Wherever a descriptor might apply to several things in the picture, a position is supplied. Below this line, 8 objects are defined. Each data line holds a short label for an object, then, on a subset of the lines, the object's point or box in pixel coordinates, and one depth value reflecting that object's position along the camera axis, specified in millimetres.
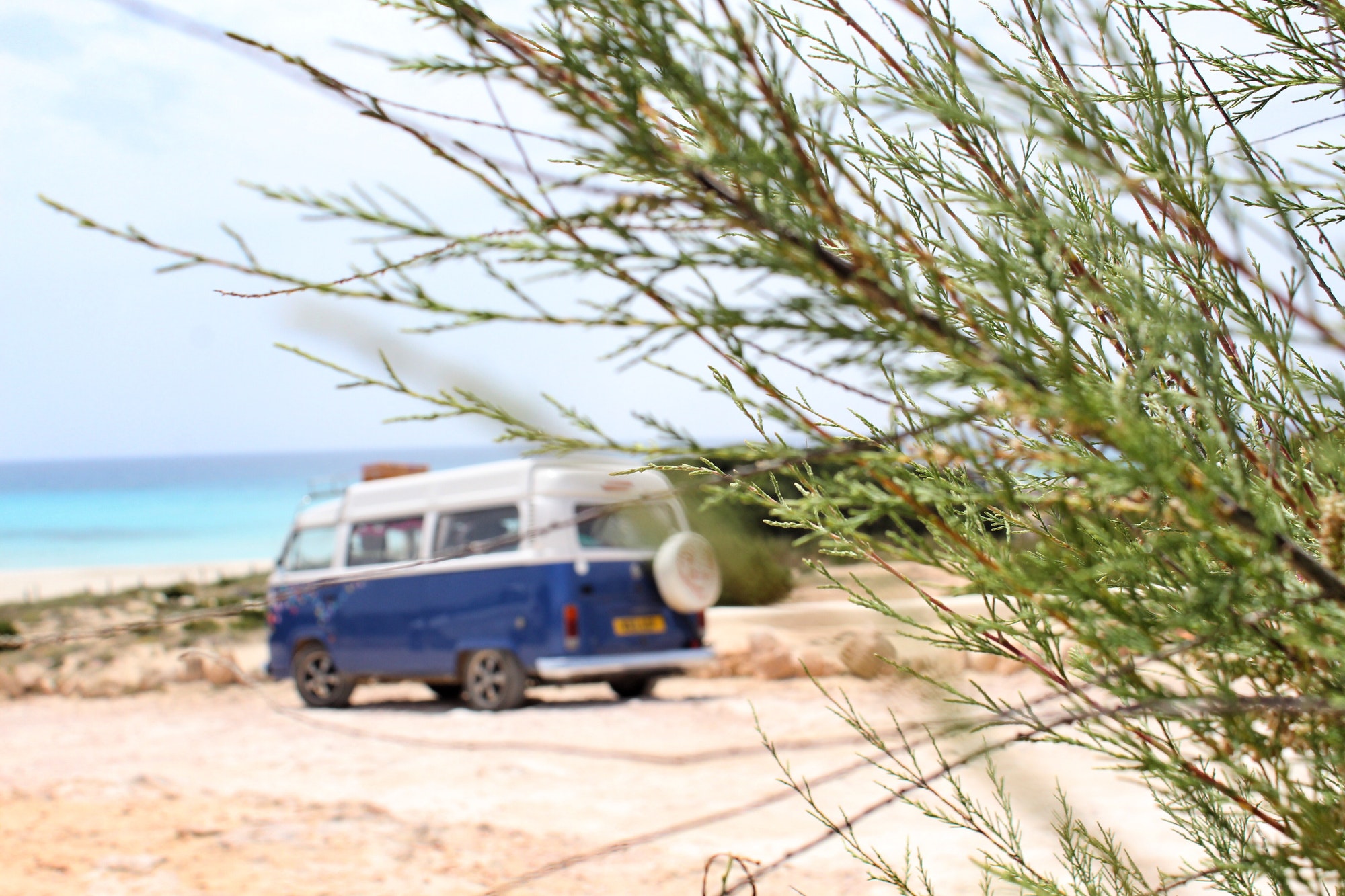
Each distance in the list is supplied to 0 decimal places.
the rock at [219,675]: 12273
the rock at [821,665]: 9953
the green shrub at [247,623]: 17734
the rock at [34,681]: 12477
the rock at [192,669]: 12688
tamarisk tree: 1104
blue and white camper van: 8922
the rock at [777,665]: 10391
